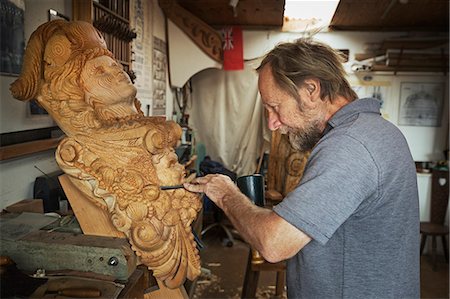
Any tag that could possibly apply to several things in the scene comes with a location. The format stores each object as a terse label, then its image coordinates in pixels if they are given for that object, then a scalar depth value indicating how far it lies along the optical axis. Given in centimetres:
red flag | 424
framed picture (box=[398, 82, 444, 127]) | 433
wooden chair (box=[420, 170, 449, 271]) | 396
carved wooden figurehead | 111
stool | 218
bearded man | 94
